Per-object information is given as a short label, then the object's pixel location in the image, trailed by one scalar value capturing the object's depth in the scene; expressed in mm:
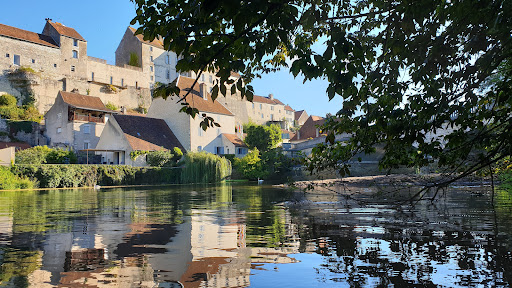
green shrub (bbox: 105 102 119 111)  73662
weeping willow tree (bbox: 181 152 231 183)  43375
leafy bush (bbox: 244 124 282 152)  59188
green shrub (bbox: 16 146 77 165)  39456
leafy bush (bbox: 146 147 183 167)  44906
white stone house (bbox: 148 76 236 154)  53906
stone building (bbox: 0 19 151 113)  66188
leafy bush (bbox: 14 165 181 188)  33062
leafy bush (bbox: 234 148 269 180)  49406
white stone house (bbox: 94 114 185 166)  46125
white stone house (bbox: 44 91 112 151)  54000
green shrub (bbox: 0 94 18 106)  61719
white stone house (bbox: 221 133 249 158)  58094
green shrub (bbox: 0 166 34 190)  29938
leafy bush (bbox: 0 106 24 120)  58562
